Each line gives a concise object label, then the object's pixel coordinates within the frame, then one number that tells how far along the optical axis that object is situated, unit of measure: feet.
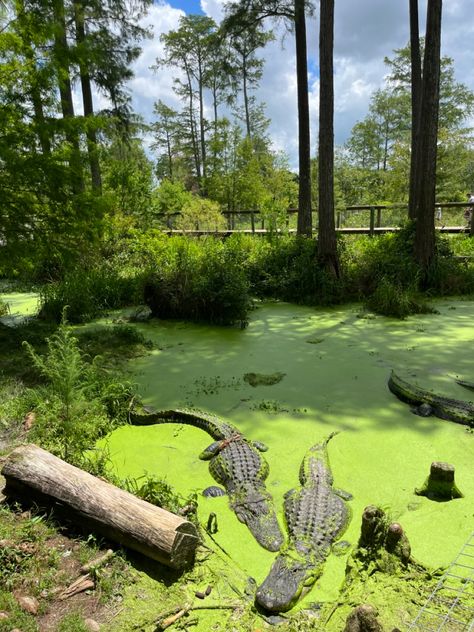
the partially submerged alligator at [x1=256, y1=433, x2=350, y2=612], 5.97
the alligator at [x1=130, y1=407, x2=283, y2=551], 7.48
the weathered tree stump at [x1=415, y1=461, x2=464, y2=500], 7.90
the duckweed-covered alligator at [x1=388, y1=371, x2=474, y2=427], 10.75
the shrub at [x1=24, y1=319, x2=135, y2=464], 10.03
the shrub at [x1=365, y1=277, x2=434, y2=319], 20.54
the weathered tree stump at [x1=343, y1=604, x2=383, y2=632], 4.90
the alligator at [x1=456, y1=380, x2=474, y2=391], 12.62
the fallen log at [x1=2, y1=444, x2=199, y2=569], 6.53
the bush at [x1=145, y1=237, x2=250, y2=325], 20.24
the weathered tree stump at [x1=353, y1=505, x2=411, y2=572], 6.50
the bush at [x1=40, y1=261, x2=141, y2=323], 21.29
